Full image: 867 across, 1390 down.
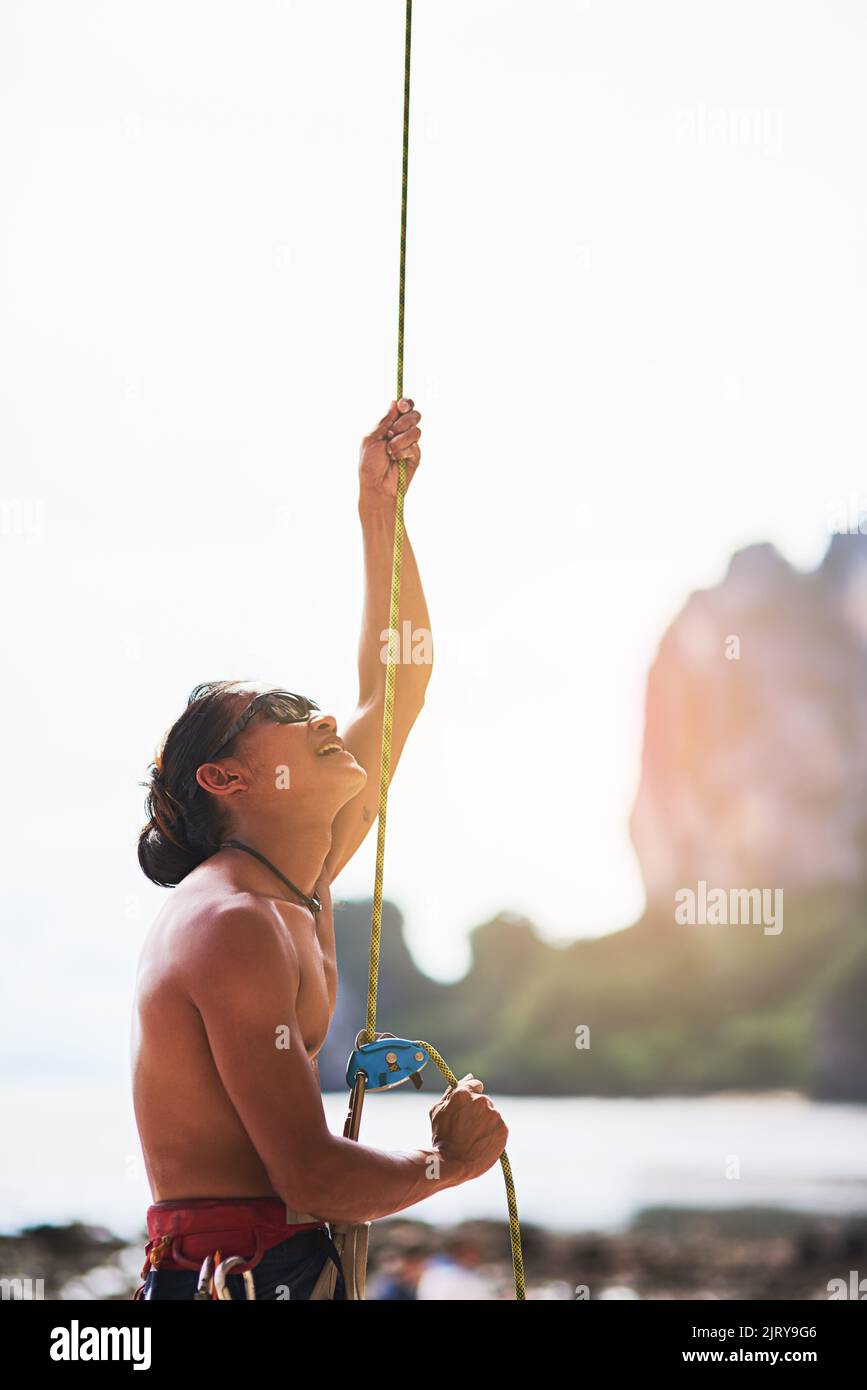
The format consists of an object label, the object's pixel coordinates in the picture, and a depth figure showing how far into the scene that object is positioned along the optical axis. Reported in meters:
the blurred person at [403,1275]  5.57
